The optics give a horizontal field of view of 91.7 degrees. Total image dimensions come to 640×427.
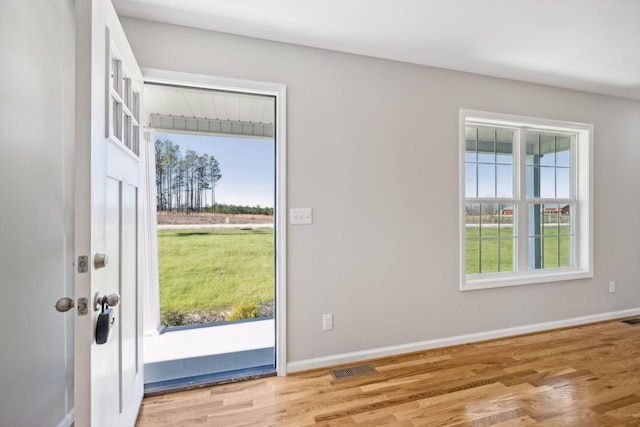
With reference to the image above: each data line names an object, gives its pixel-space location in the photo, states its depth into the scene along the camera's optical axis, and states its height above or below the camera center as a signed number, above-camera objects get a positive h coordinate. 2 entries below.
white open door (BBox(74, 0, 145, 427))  1.07 +0.01
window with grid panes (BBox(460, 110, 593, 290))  2.98 +0.15
